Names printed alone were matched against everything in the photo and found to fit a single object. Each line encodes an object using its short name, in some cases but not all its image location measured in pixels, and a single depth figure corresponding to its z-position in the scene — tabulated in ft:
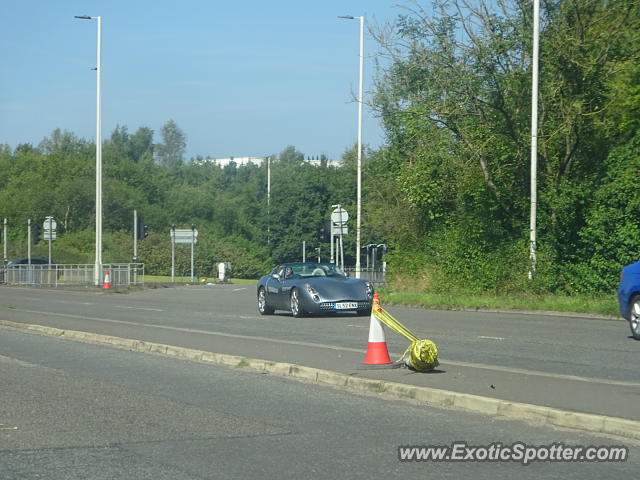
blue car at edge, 58.54
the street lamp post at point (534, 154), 101.35
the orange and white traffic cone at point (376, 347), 42.98
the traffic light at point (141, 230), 213.62
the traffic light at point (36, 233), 352.83
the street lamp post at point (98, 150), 177.17
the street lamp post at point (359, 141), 147.43
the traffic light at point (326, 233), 152.91
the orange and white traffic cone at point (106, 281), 168.35
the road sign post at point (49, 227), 216.54
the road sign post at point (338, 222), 140.77
